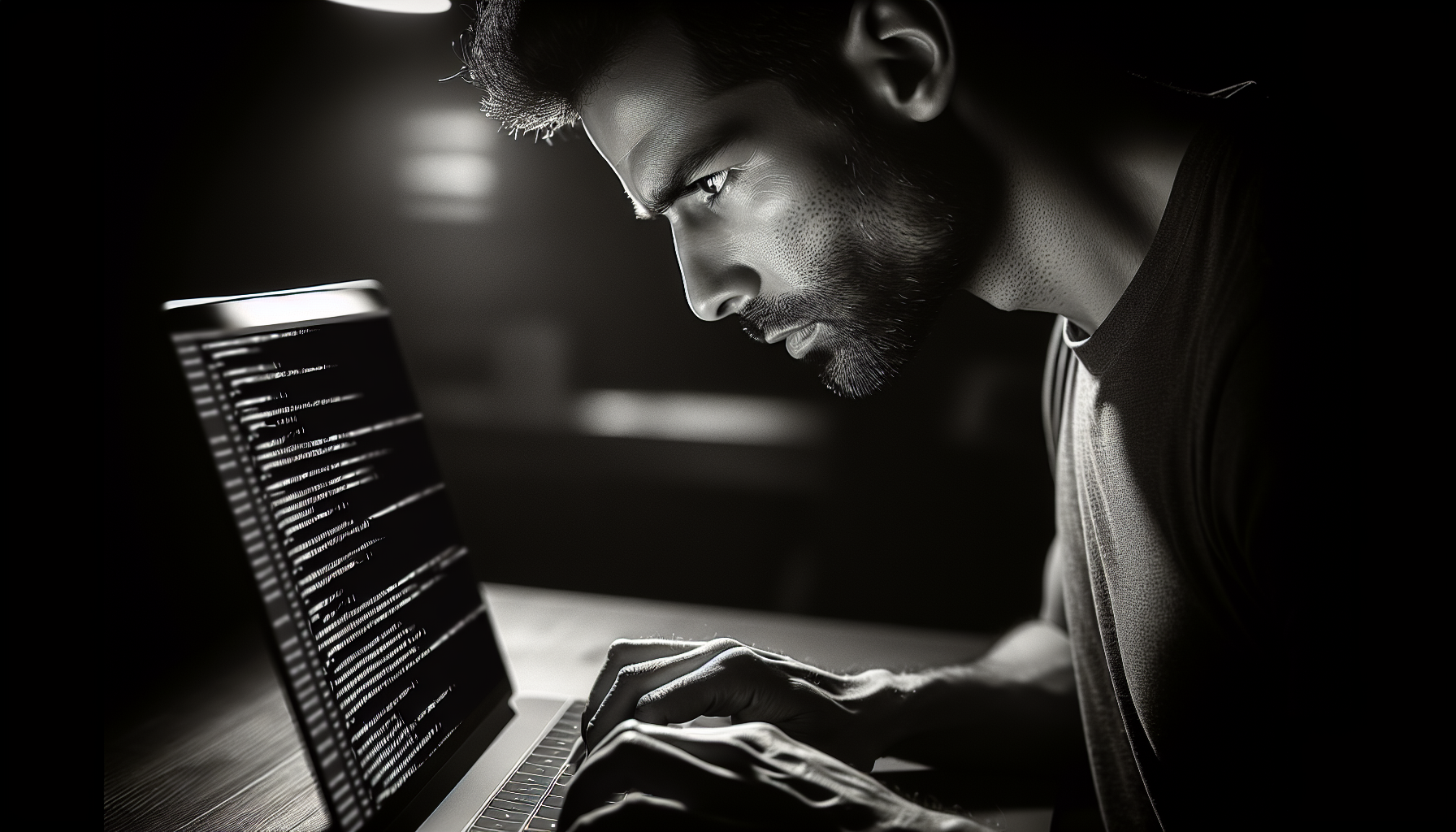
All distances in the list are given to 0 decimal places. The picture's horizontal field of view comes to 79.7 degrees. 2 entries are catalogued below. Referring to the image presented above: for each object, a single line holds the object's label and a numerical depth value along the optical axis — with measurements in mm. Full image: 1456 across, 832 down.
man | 641
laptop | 608
